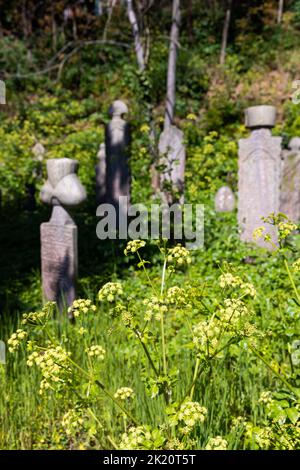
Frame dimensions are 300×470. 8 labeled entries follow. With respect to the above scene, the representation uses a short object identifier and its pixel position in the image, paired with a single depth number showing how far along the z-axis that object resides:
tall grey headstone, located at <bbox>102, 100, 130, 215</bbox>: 6.93
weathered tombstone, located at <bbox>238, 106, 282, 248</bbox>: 5.43
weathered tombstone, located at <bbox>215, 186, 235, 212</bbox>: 7.40
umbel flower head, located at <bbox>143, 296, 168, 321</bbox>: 1.60
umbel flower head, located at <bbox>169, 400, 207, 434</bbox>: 1.40
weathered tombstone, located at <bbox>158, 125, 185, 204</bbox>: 5.82
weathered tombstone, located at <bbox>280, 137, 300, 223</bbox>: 6.28
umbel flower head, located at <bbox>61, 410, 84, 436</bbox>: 1.58
